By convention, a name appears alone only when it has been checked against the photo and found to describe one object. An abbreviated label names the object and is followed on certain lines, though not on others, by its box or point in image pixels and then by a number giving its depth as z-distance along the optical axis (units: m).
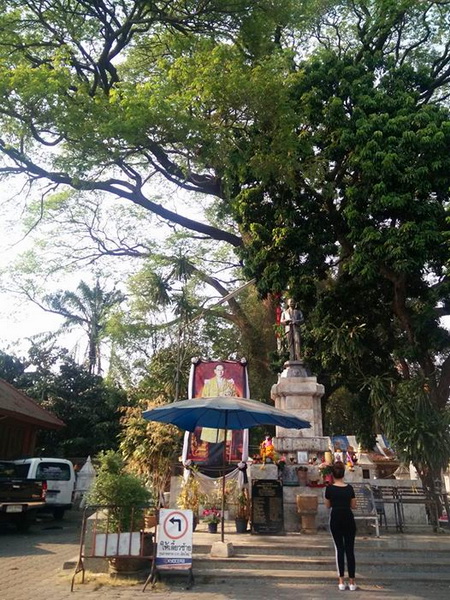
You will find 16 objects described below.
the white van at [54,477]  14.52
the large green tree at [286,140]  11.83
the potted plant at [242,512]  9.30
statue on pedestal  13.48
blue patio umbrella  7.12
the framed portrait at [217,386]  11.69
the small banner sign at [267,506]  9.12
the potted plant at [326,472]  9.74
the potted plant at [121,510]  6.59
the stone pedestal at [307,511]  9.38
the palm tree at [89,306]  32.38
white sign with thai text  6.40
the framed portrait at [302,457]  11.11
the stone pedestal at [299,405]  11.38
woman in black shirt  6.16
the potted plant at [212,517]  8.77
